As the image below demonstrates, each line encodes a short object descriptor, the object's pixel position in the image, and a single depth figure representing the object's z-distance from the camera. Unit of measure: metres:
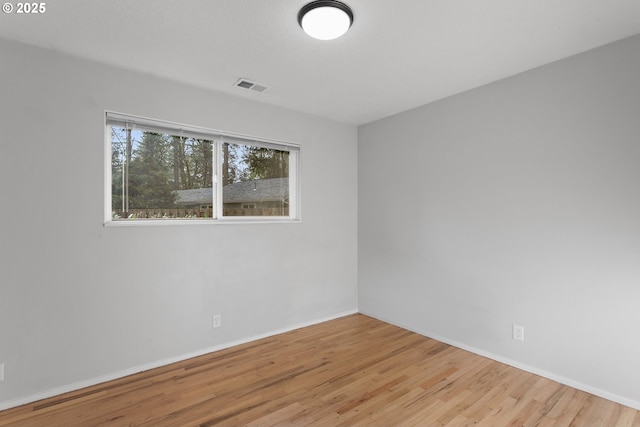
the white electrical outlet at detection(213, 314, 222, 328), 3.00
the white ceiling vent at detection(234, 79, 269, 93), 2.81
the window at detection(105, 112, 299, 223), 2.64
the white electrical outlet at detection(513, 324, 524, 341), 2.65
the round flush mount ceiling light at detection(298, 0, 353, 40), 1.77
